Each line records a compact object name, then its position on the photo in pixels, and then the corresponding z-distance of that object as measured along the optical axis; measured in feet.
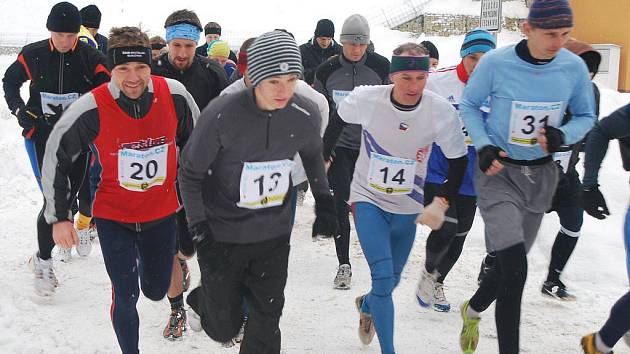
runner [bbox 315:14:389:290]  20.16
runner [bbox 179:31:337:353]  11.10
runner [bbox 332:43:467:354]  13.75
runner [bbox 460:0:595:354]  12.37
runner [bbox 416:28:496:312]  16.99
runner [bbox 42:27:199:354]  12.57
